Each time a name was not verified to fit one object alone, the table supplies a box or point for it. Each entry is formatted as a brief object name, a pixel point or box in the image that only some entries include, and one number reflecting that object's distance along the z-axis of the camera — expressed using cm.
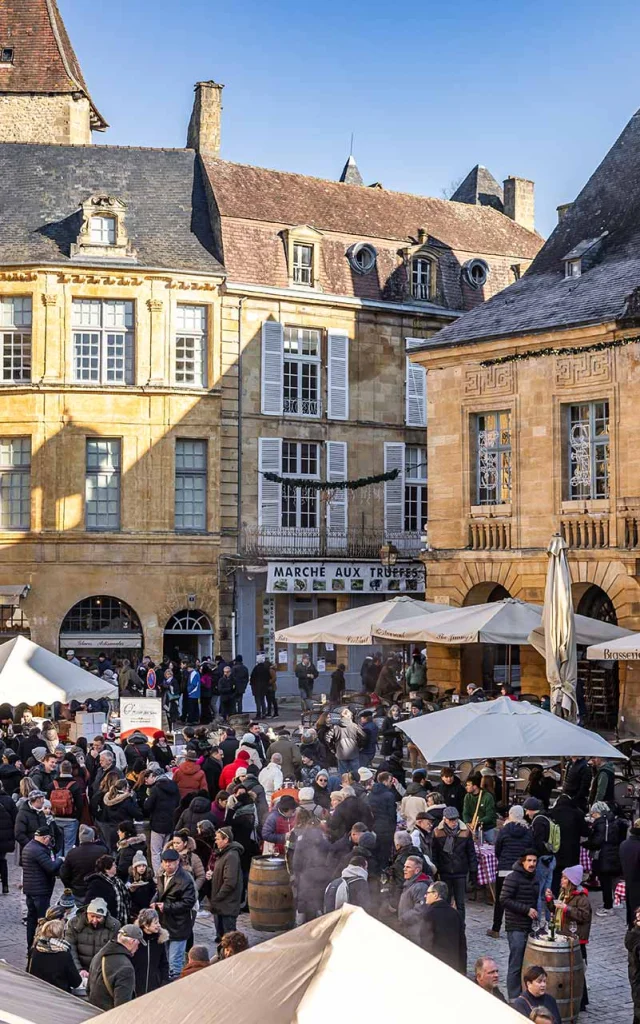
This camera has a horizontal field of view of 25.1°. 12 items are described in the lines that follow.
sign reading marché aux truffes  3525
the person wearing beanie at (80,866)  1273
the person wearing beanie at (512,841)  1306
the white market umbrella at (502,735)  1519
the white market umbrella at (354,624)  2377
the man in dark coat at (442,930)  1098
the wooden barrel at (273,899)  1396
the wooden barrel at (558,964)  1090
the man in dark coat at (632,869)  1280
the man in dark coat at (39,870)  1323
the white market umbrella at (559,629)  1923
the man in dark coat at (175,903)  1185
